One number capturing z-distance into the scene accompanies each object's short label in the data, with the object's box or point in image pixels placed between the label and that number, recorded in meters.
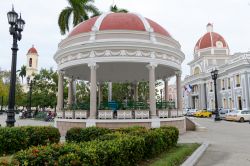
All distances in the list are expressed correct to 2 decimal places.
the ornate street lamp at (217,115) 32.12
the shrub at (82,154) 4.80
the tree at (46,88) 41.03
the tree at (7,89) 56.02
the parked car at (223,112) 37.22
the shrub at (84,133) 9.90
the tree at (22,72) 96.94
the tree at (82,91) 44.00
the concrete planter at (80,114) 16.05
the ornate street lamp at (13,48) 11.16
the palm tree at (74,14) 28.20
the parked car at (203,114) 45.61
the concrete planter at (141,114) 15.75
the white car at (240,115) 31.33
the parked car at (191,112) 49.98
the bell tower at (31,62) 89.10
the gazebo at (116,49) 15.85
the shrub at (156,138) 7.99
